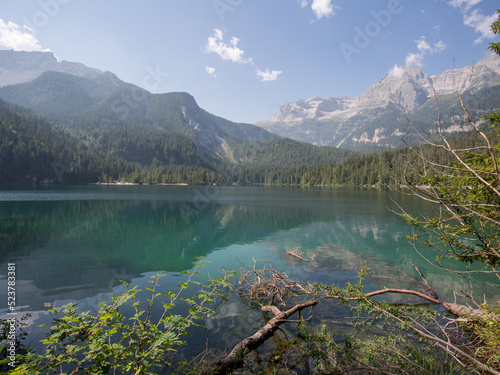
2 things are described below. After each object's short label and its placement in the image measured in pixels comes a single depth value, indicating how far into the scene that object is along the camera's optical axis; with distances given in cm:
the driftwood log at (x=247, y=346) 575
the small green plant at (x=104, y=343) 354
